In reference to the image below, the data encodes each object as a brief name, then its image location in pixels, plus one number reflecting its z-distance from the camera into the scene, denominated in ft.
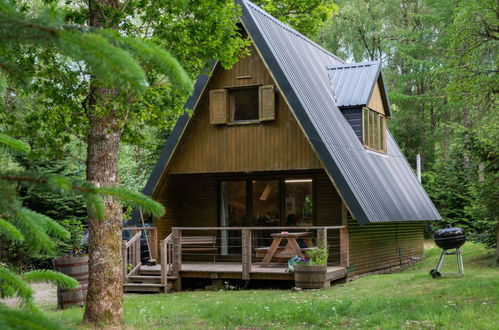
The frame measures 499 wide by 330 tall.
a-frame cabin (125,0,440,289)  46.24
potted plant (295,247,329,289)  41.34
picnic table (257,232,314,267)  44.47
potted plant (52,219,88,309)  36.76
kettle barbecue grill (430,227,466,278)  41.39
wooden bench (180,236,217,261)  51.11
